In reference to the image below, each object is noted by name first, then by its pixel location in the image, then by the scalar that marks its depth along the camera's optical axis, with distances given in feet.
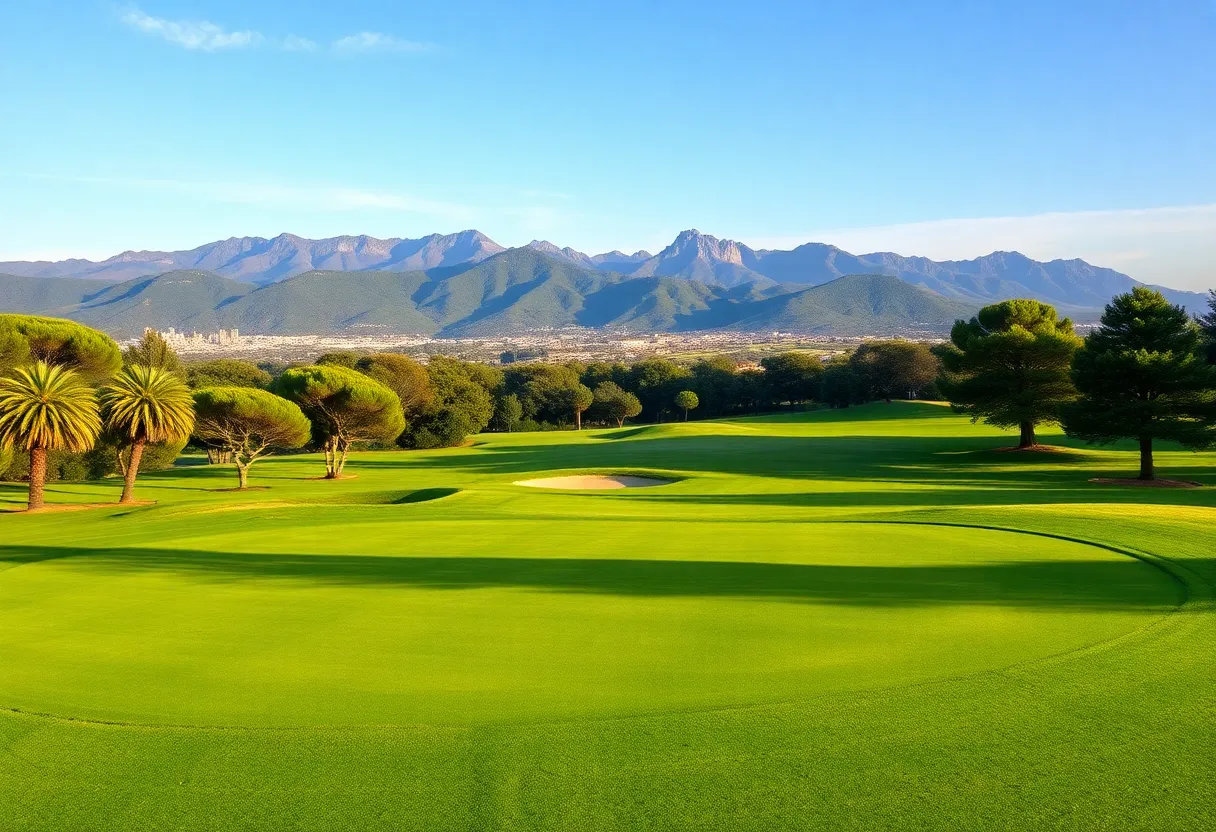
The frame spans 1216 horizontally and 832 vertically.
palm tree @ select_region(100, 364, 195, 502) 121.80
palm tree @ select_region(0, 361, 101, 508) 108.27
